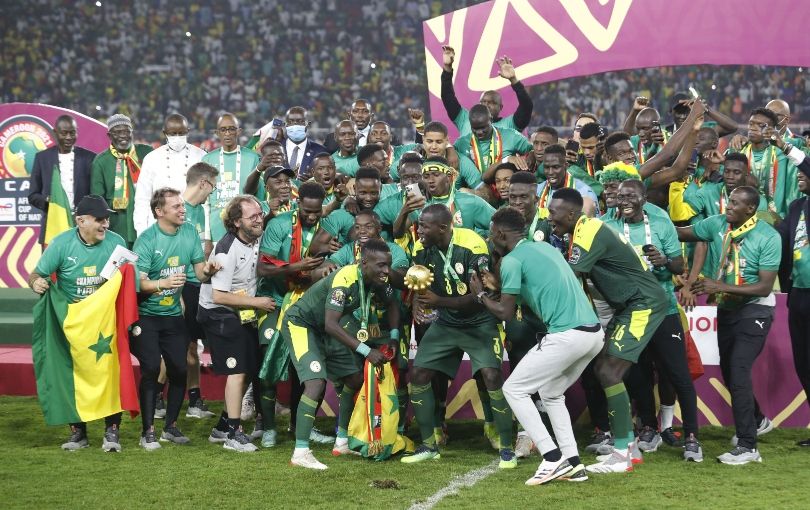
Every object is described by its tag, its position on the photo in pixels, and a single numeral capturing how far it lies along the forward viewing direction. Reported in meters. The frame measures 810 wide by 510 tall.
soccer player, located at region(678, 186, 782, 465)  14.81
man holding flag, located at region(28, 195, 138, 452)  16.08
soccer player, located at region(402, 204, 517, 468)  14.85
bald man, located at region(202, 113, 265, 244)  20.45
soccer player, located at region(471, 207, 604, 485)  13.50
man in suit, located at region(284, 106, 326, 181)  21.52
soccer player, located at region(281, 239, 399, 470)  14.83
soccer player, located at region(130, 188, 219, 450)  16.31
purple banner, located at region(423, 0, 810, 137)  22.64
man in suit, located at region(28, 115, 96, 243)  21.69
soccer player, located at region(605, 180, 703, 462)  15.03
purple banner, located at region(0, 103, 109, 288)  26.50
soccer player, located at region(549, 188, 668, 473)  13.86
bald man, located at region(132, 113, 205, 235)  21.16
